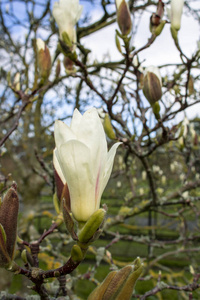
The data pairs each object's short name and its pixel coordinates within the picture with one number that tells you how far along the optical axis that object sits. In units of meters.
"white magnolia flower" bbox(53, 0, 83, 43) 0.91
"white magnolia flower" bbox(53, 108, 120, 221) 0.38
